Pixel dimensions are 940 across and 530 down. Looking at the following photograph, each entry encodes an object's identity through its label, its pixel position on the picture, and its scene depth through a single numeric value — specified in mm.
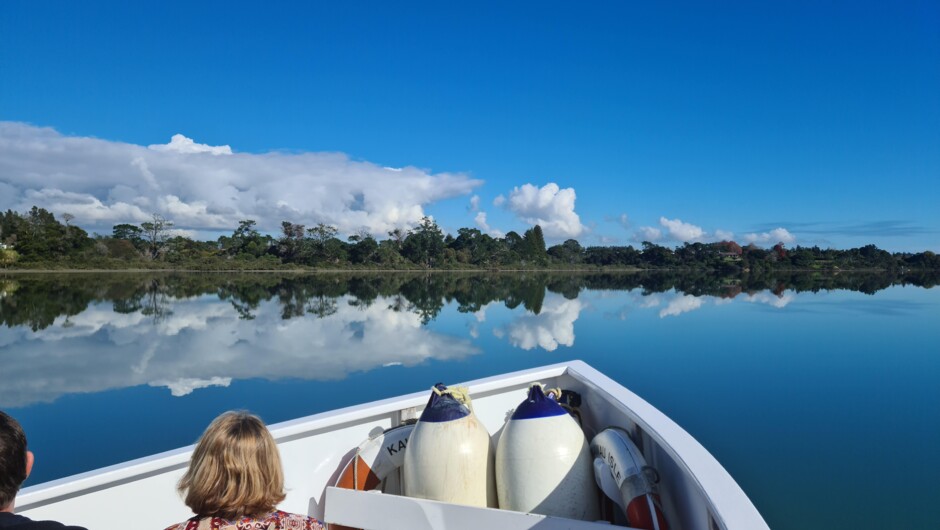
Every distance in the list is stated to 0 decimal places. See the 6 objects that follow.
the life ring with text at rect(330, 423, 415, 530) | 2430
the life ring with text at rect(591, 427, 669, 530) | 1924
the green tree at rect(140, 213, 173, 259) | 47812
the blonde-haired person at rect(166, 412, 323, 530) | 1275
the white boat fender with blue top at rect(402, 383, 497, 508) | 2260
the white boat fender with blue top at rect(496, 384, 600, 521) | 2240
